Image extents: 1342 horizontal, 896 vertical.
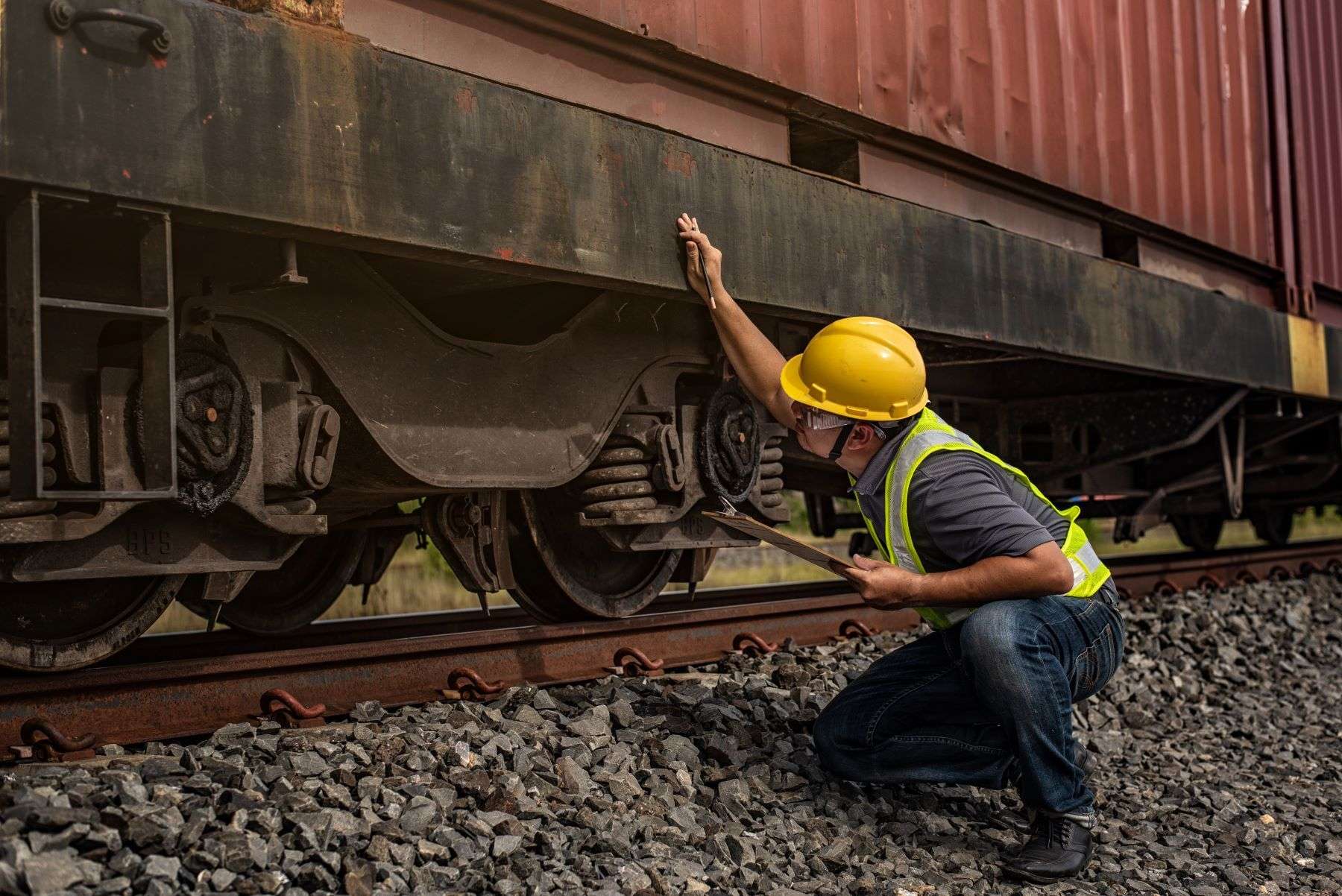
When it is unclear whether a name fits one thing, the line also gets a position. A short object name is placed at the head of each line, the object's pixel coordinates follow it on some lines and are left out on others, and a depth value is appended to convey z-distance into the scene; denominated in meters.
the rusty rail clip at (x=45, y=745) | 3.01
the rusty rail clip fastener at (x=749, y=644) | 4.88
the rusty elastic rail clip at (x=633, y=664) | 4.38
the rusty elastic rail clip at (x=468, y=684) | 3.92
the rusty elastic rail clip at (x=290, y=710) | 3.46
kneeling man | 3.32
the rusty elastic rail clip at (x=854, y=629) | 5.41
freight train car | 2.70
